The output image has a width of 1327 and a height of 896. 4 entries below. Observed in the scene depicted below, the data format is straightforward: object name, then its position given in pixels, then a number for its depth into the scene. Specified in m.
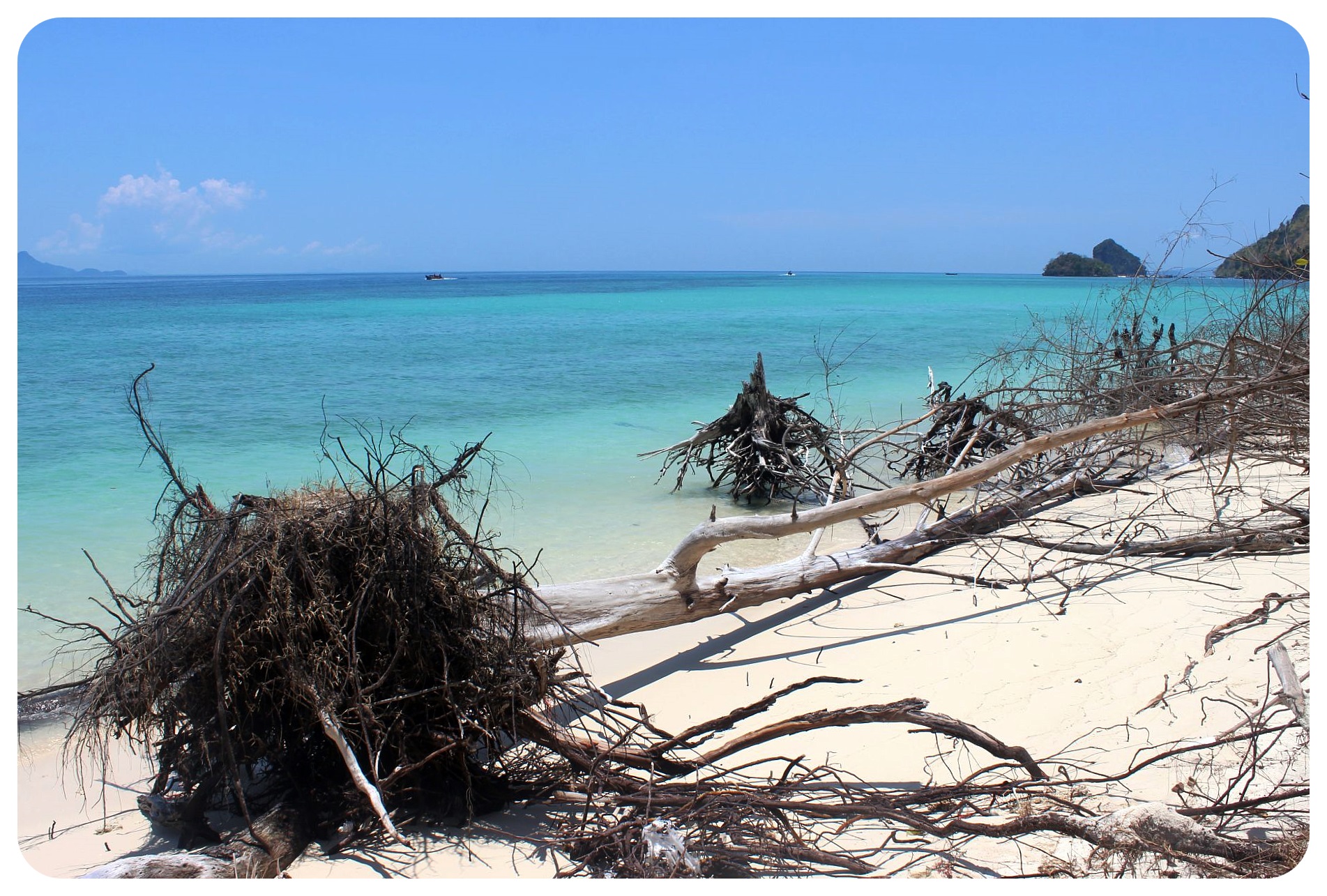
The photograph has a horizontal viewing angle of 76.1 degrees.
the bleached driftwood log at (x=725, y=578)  4.35
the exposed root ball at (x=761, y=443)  8.91
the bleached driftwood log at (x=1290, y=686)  2.69
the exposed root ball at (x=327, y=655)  2.97
